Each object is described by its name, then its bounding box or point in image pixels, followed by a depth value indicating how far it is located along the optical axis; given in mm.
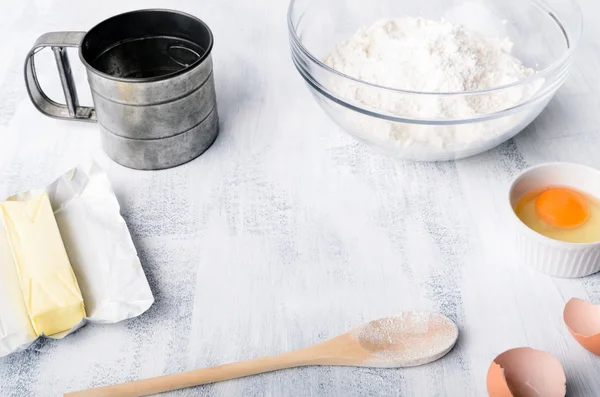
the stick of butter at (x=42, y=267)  921
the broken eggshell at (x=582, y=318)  926
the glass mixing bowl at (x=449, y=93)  1071
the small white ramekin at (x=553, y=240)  968
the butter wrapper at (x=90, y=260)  947
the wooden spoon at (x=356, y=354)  882
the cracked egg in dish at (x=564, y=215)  1005
